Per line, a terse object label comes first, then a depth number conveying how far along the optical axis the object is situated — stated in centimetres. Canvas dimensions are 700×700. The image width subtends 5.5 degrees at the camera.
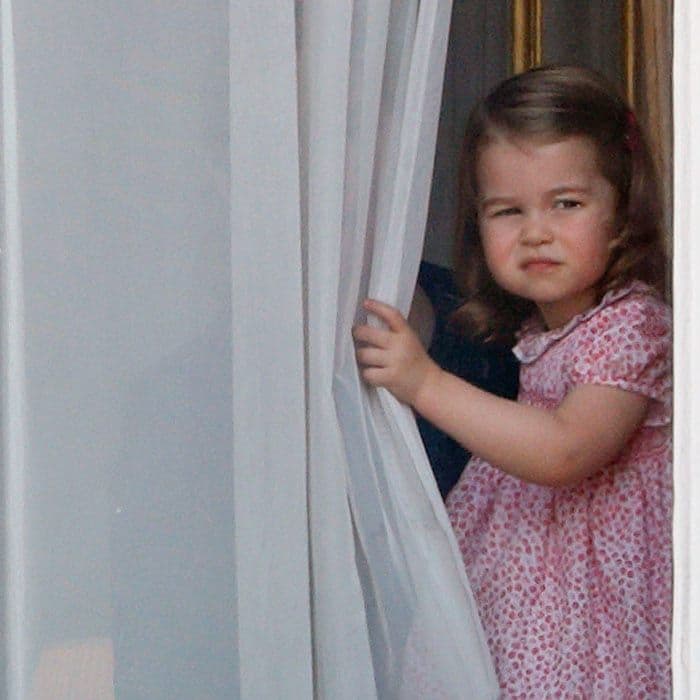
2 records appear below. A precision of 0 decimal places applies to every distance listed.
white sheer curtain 530
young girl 552
